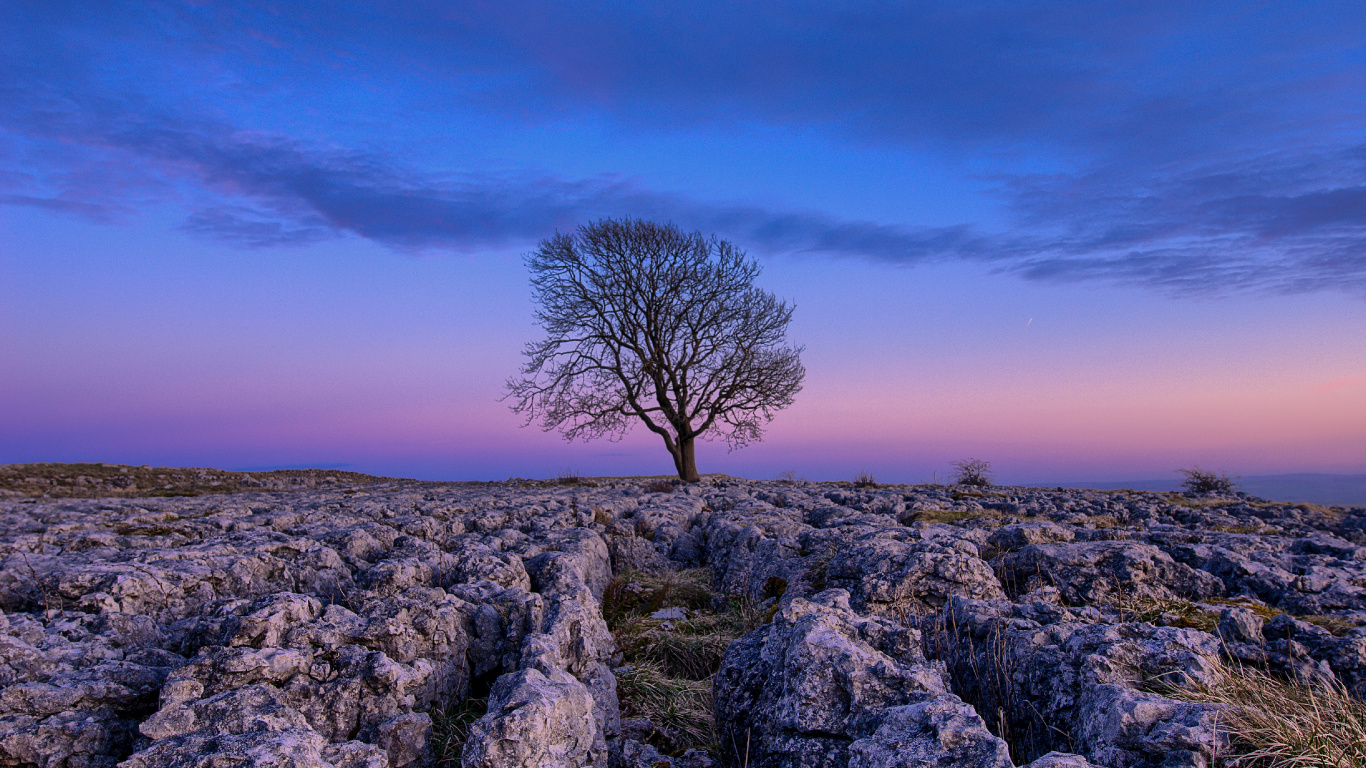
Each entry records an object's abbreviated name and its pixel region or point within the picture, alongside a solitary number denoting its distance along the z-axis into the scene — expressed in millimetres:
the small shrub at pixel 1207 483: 20188
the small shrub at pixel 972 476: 25359
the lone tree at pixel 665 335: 26453
